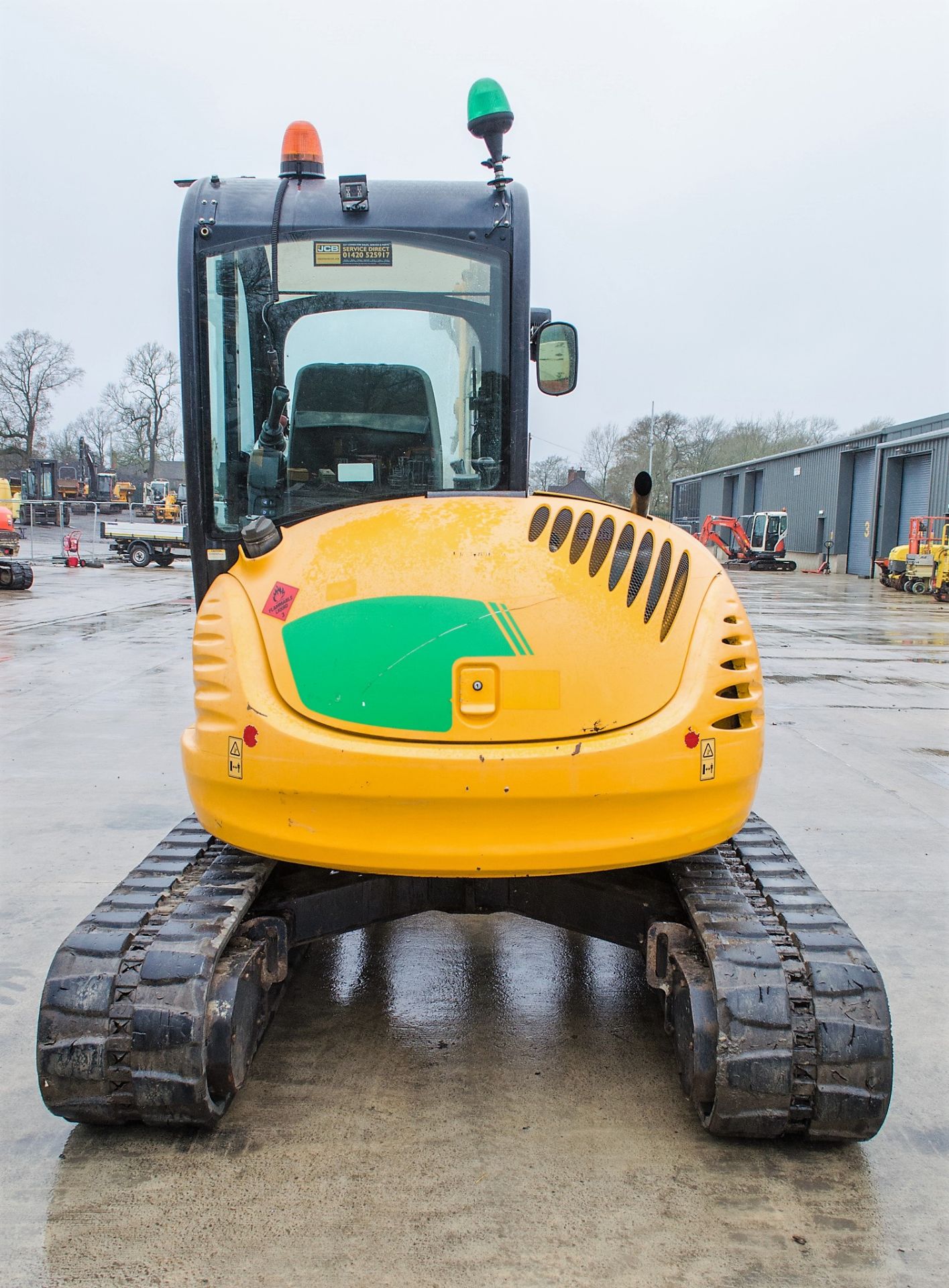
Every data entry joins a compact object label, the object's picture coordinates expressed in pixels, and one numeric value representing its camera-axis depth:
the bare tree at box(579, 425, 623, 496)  54.67
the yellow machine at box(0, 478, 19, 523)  26.27
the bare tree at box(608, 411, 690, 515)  67.88
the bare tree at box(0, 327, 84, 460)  70.31
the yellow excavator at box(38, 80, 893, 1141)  2.55
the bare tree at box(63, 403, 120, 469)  79.38
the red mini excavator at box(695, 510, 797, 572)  43.28
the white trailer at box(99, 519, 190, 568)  32.81
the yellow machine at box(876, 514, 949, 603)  27.02
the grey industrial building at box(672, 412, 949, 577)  36.12
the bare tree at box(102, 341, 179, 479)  74.56
